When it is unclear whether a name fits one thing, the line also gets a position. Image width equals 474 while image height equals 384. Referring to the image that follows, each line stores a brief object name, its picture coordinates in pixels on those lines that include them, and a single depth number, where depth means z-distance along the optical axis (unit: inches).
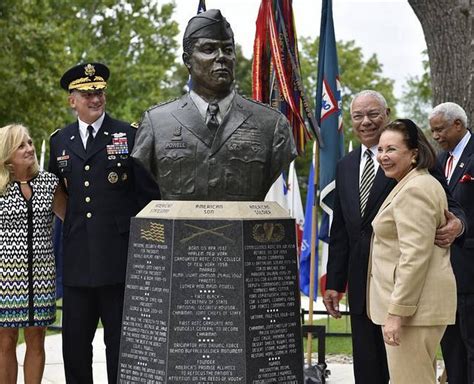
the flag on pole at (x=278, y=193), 354.5
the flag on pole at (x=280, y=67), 282.0
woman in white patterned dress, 214.8
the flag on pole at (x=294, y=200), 414.0
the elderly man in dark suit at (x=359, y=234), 202.8
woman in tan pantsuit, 165.0
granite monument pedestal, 174.4
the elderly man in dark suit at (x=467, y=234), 228.8
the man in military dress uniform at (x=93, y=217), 213.5
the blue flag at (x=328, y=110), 287.1
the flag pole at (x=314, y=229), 291.6
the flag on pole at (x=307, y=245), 380.5
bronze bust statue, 180.2
